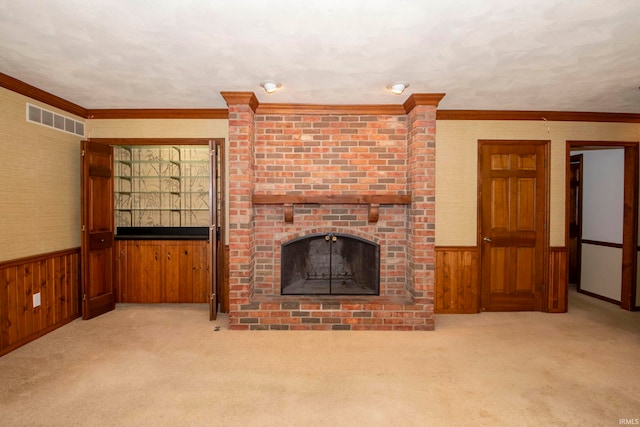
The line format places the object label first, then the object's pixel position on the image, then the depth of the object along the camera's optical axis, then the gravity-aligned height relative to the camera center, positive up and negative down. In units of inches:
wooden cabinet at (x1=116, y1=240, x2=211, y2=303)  164.1 -32.3
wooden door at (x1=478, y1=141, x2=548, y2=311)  150.3 -6.4
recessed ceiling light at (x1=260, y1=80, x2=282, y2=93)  114.6 +44.5
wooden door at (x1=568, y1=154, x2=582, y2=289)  191.6 -6.6
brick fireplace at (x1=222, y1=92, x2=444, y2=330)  136.6 +10.2
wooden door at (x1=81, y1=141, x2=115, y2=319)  138.6 -9.3
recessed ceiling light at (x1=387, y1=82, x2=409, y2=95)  115.7 +44.6
